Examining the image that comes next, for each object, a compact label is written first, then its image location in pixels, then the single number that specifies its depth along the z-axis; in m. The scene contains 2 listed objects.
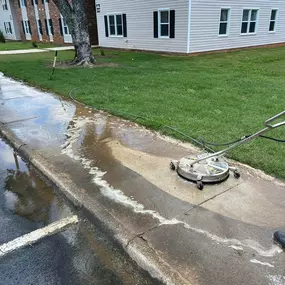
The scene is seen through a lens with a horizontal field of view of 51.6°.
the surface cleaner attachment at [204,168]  3.38
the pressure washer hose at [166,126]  4.31
